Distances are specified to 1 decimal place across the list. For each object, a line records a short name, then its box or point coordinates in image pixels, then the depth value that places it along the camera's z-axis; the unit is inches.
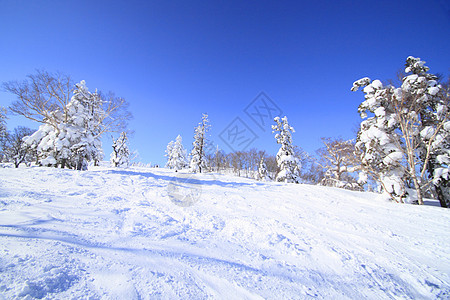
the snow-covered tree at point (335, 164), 648.4
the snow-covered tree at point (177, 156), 1537.9
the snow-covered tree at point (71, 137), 490.6
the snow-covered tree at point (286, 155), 807.7
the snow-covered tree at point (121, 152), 1285.7
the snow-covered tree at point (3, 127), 674.0
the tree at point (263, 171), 1247.2
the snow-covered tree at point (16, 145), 992.9
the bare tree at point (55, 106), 430.6
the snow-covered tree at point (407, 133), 331.6
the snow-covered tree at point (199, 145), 1100.9
